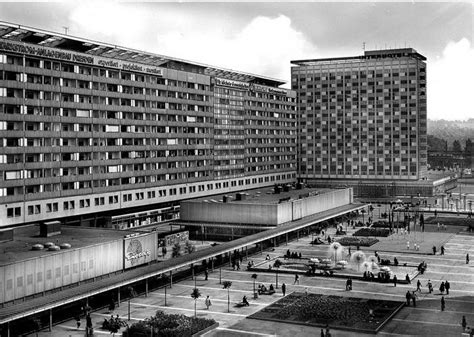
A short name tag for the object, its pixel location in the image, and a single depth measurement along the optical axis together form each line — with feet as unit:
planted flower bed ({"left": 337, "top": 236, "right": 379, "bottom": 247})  357.00
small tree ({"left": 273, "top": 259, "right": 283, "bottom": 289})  284.49
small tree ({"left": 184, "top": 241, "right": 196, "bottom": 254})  296.10
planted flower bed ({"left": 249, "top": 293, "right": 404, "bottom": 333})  193.47
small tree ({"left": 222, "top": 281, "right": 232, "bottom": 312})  217.56
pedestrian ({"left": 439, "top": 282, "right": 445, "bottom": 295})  231.57
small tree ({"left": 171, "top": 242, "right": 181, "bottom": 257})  289.53
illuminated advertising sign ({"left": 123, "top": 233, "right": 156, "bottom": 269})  237.25
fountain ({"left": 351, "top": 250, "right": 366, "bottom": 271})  279.16
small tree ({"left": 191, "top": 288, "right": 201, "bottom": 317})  207.82
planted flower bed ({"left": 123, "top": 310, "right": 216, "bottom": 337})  173.99
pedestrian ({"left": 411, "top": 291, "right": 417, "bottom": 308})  216.74
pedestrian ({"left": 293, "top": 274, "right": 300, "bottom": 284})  252.97
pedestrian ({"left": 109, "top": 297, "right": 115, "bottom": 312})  211.00
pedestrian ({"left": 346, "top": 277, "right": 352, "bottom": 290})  240.32
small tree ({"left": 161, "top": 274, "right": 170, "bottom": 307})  252.50
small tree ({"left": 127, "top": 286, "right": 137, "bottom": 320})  211.02
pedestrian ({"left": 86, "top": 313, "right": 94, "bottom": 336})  181.37
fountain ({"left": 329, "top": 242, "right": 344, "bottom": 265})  308.01
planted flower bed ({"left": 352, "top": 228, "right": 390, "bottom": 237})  400.06
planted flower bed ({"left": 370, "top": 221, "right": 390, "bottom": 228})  440.25
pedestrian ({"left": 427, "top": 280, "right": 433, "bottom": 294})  236.22
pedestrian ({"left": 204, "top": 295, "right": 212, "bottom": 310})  213.46
